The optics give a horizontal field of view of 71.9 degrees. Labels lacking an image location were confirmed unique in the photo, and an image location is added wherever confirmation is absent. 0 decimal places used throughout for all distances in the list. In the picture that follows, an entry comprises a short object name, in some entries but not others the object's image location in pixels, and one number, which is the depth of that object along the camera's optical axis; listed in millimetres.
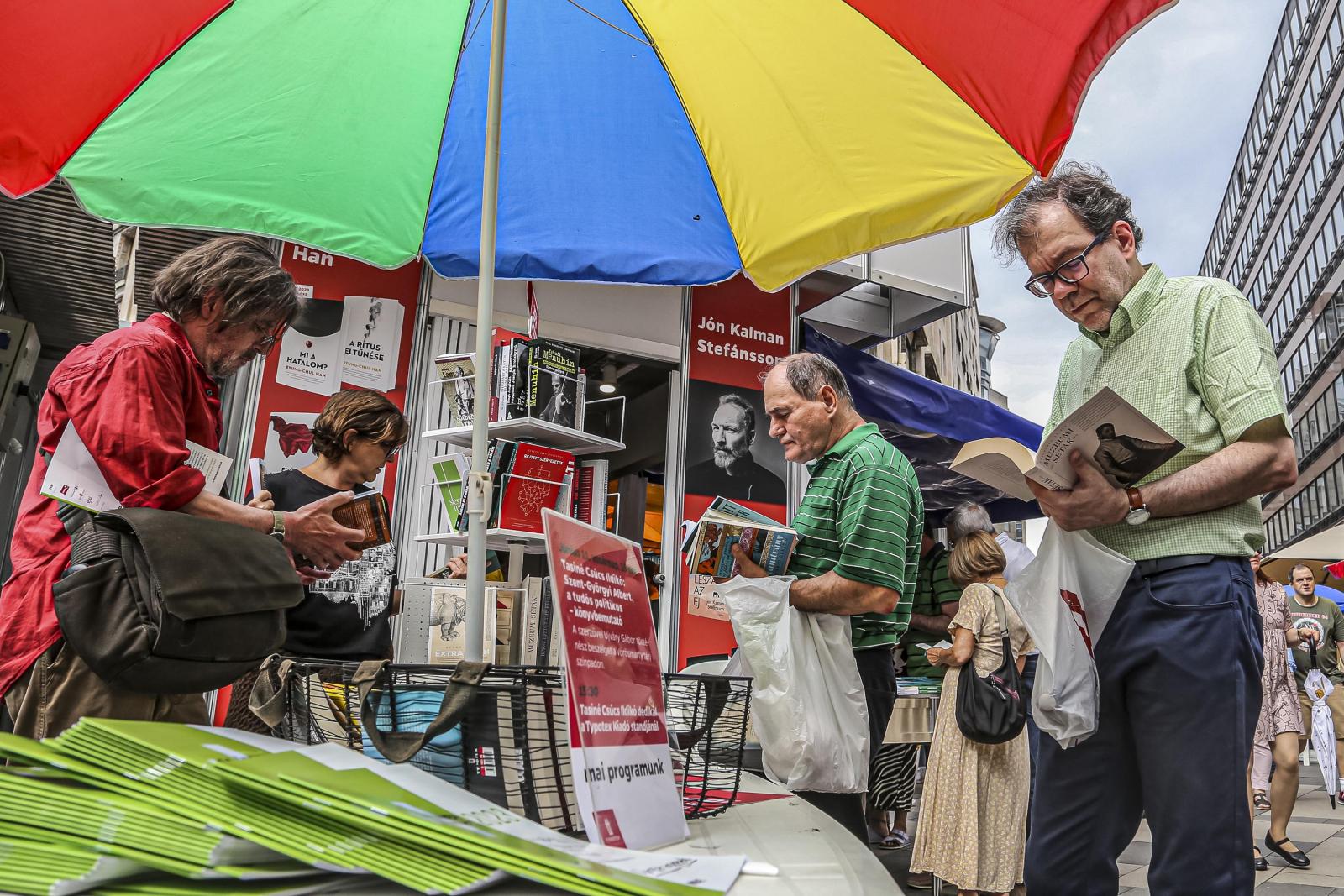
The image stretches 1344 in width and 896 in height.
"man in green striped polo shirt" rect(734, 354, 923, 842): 2232
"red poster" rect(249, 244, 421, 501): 5234
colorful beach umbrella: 2127
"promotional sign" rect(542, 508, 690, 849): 1012
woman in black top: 2799
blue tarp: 6965
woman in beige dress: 4457
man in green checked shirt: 1660
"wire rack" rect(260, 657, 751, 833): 1066
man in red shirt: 1478
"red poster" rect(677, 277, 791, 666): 6391
